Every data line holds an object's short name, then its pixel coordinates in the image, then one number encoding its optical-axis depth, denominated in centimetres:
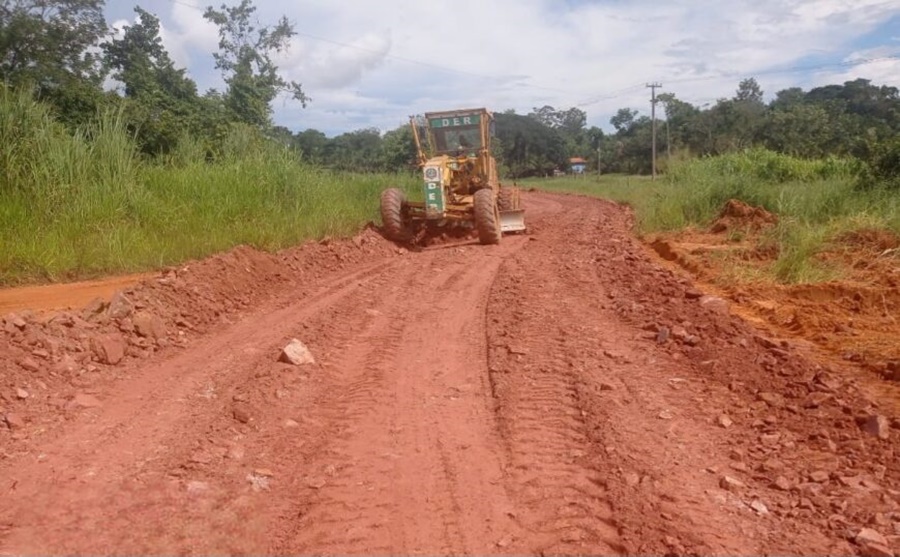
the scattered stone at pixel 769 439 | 438
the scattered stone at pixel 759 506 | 360
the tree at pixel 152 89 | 1770
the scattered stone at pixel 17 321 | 604
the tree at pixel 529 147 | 6719
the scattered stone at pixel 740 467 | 405
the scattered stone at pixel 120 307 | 695
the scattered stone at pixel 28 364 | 564
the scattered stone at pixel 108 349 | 629
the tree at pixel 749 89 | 6744
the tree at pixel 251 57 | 3184
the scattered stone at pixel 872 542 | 317
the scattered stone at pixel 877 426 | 430
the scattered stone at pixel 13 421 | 481
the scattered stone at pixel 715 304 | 758
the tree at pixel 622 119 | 8044
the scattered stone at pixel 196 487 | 391
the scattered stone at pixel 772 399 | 494
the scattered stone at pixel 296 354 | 611
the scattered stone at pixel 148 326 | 698
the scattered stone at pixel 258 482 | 399
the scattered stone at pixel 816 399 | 483
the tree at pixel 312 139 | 4928
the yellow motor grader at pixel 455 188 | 1448
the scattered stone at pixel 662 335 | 663
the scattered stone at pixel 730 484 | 383
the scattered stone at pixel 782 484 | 381
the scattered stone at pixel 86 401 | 527
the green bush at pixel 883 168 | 1469
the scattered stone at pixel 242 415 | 492
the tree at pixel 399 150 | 3225
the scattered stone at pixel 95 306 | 687
